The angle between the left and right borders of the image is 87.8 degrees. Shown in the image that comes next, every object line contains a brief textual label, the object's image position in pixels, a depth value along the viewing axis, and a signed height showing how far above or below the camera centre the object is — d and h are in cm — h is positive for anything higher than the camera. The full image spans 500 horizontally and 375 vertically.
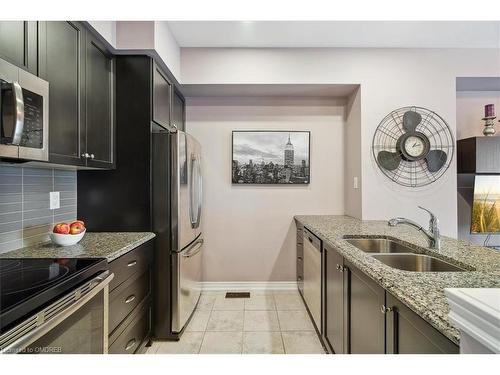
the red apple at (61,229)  162 -26
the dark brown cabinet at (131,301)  149 -75
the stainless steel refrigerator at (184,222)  209 -31
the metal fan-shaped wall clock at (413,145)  275 +44
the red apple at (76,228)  166 -26
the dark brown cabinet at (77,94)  142 +60
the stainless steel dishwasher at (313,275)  214 -81
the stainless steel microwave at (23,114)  103 +31
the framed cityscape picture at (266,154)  319 +40
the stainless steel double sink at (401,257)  144 -44
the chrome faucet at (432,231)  154 -27
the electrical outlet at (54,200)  181 -9
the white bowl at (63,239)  161 -32
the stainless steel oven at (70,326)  81 -53
